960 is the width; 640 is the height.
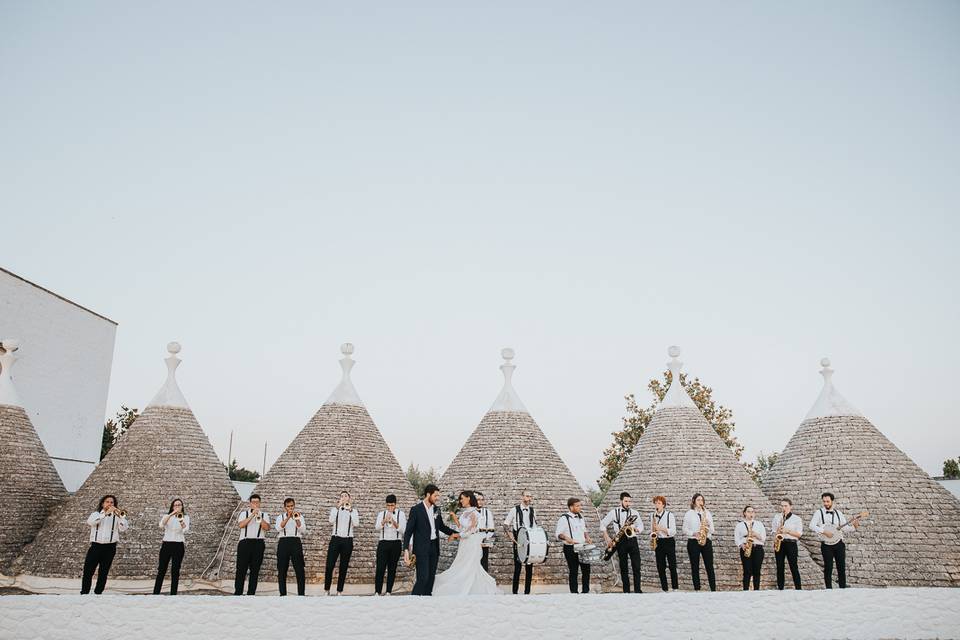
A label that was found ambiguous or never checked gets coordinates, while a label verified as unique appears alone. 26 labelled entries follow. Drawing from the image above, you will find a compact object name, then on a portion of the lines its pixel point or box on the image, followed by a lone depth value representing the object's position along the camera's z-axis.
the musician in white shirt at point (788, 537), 10.86
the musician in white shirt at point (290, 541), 10.20
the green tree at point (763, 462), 39.87
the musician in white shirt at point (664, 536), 10.45
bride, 9.79
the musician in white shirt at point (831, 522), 10.69
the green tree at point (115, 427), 34.69
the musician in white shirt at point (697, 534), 10.70
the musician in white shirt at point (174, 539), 9.71
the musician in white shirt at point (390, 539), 10.31
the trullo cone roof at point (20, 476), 12.41
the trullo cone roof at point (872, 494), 12.47
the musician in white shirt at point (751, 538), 10.94
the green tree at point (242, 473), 48.62
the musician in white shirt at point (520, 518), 10.45
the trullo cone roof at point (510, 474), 12.19
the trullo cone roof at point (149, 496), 11.90
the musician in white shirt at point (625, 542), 10.22
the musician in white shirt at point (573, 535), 10.28
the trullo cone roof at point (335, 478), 12.09
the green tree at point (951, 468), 40.66
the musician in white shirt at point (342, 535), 10.42
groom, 9.15
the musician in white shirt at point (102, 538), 9.18
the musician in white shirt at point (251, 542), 9.95
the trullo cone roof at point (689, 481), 12.42
